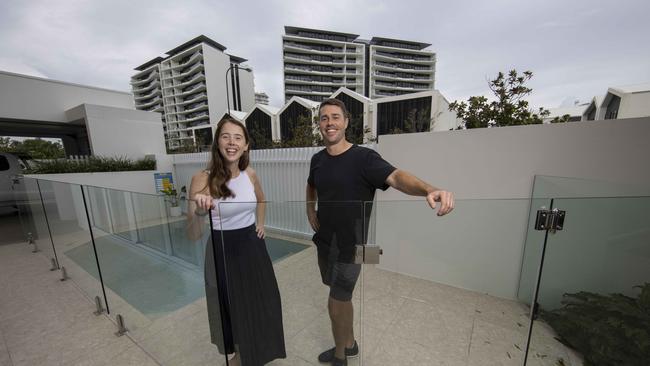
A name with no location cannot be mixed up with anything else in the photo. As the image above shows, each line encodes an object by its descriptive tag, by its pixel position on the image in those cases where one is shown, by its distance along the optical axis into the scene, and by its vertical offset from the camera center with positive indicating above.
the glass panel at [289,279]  1.27 -0.84
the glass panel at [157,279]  1.61 -1.09
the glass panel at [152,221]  1.63 -0.54
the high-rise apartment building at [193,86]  36.16 +11.05
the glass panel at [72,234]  2.47 -1.01
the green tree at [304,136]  5.99 +0.36
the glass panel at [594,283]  1.58 -1.08
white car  4.76 -0.43
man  1.27 -0.27
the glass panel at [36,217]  3.50 -1.05
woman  1.22 -0.59
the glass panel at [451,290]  1.78 -1.41
